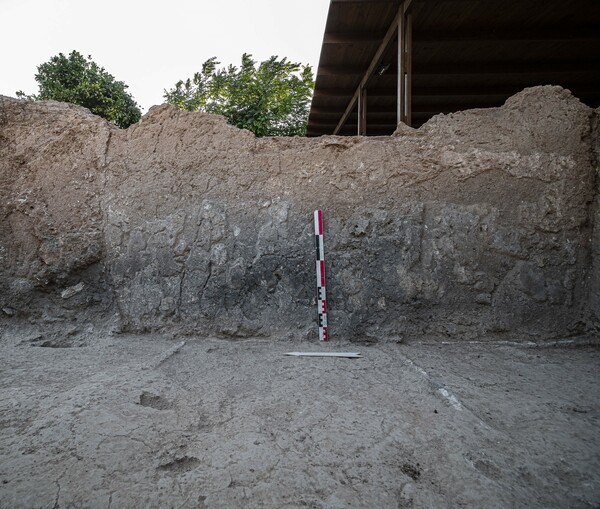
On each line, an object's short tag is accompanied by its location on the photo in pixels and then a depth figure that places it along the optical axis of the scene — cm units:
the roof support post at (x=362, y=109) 514
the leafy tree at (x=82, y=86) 775
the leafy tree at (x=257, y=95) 579
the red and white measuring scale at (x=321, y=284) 262
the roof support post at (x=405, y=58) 350
